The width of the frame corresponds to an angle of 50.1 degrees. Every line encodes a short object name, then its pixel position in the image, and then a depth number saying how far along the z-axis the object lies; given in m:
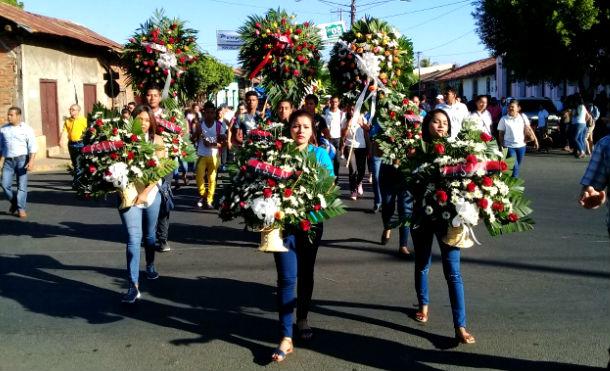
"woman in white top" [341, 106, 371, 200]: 12.23
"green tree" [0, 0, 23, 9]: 38.81
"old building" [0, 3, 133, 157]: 20.98
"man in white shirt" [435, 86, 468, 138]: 10.94
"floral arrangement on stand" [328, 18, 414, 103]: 8.05
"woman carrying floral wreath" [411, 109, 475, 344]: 4.86
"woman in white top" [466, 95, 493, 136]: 12.64
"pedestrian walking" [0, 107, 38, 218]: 10.95
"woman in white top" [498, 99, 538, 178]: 12.12
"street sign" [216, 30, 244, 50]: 30.92
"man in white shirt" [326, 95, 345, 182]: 13.08
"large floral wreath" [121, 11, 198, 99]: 9.49
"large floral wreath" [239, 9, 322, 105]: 8.93
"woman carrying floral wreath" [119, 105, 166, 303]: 5.98
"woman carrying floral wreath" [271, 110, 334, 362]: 4.71
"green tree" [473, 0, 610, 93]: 22.62
